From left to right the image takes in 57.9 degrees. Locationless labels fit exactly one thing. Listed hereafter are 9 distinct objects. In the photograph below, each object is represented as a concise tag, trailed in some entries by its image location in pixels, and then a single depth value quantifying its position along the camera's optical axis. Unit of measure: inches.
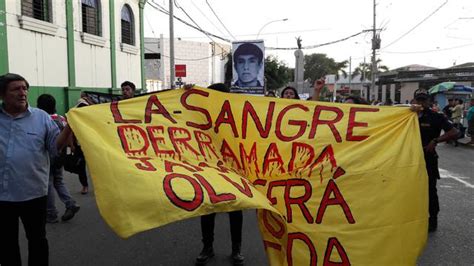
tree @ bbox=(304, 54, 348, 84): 2687.0
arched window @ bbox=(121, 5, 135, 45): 721.6
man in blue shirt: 118.6
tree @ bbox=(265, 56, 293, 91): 1705.2
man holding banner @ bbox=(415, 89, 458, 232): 188.7
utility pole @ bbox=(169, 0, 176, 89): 743.1
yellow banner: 107.2
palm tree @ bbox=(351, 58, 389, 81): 2859.3
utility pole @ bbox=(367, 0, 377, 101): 1445.1
